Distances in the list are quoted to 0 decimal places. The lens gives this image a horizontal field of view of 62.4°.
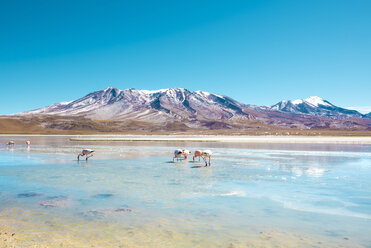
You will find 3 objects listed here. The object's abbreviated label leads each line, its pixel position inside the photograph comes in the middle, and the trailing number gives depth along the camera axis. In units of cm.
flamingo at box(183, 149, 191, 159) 2460
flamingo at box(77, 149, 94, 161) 2409
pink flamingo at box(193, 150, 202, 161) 2286
